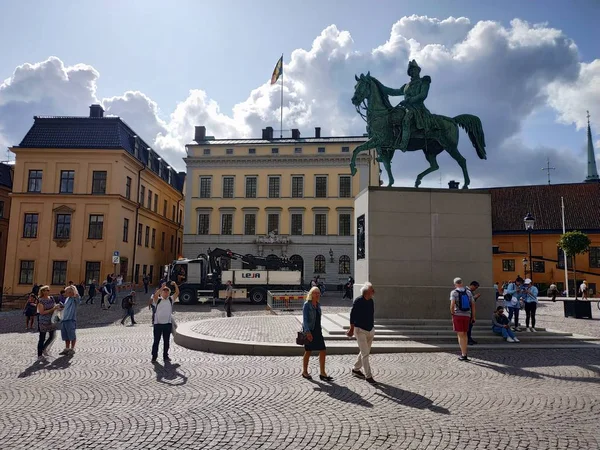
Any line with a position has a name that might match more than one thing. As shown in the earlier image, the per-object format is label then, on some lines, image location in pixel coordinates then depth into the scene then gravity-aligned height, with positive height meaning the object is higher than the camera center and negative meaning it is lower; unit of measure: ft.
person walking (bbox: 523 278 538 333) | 44.93 -2.01
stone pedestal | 42.68 +2.90
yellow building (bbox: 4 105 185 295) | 125.29 +19.02
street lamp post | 93.22 +11.96
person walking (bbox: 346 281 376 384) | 25.57 -2.59
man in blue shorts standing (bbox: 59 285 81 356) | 36.10 -3.88
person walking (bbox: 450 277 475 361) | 30.89 -2.11
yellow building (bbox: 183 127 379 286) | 153.79 +26.01
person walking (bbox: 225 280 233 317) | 66.69 -3.22
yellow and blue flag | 150.31 +66.49
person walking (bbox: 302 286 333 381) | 25.94 -3.02
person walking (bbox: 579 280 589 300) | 101.72 -1.48
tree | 122.21 +10.43
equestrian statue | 45.80 +15.45
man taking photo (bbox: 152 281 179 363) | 32.37 -3.24
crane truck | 96.27 -0.53
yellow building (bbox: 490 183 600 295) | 146.92 +17.59
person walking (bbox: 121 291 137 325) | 59.26 -3.96
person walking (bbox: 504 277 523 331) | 43.86 -1.65
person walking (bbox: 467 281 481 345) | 37.32 -4.80
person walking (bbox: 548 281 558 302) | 109.70 -2.46
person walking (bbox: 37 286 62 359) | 34.78 -3.50
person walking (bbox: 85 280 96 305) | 92.22 -3.73
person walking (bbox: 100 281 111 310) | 82.58 -3.98
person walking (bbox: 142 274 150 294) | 118.01 -2.24
